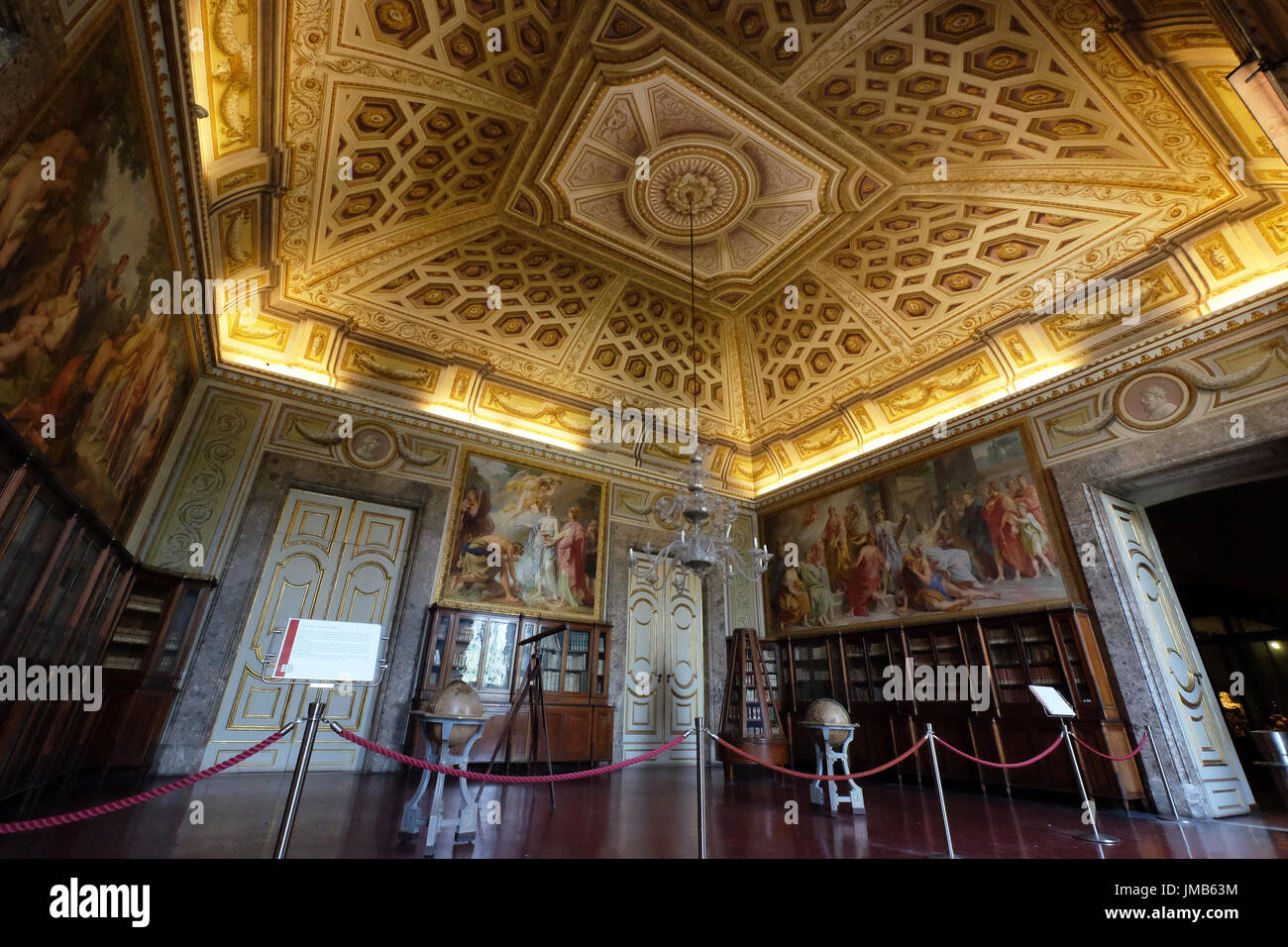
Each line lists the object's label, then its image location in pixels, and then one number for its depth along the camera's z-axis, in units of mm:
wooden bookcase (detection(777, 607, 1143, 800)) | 6754
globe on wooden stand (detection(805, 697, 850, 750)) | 6121
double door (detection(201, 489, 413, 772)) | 7371
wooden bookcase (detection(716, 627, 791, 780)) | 7996
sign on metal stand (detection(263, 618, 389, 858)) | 4238
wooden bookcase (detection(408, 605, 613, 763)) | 8266
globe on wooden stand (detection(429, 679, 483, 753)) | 4313
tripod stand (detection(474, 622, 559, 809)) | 6264
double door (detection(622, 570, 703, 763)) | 10078
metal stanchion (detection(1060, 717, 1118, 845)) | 4586
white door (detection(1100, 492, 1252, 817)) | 6289
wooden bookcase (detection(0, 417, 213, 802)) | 3893
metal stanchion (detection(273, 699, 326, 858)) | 2570
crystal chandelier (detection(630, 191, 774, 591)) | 5978
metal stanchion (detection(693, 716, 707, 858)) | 3326
